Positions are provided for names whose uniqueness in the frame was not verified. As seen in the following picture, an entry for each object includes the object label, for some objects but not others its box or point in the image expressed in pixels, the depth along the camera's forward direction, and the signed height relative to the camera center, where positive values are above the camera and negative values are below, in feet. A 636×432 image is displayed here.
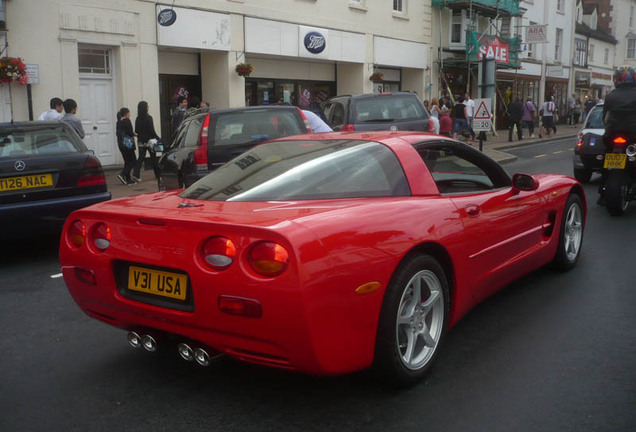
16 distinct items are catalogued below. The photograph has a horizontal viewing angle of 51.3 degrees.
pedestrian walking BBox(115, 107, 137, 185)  44.91 -2.08
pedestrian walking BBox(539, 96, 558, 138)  94.89 -1.02
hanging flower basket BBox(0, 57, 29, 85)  42.83 +2.48
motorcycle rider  27.96 -0.01
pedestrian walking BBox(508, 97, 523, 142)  82.21 -0.76
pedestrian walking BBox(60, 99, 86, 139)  38.63 -0.51
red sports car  9.58 -2.34
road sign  52.85 -0.64
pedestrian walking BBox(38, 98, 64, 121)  39.11 -0.17
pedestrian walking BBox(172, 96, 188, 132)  50.83 -0.30
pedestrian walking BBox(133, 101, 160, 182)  46.44 -1.67
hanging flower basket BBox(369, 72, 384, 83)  79.39 +3.79
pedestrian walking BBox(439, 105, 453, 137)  62.59 -1.50
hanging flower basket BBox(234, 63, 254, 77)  60.90 +3.56
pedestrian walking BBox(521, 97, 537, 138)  87.45 -0.94
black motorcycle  27.81 -2.55
